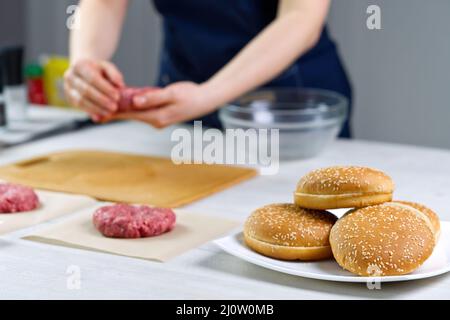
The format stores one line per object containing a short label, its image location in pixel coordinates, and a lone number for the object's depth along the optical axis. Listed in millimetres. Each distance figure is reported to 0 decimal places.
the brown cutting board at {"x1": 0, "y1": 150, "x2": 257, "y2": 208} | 1622
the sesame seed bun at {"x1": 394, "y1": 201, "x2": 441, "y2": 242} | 1338
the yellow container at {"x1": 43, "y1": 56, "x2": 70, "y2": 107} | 2587
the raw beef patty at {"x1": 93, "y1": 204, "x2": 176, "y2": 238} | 1415
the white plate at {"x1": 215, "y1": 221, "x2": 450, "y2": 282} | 1247
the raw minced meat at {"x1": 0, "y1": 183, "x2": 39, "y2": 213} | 1511
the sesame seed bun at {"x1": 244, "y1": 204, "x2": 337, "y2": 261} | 1295
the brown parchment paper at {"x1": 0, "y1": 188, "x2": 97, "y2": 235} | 1473
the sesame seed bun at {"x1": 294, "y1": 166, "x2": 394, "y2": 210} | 1308
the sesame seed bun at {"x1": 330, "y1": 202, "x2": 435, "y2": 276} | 1244
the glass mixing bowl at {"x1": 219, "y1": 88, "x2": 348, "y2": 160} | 1825
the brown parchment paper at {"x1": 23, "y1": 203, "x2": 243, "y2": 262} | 1378
